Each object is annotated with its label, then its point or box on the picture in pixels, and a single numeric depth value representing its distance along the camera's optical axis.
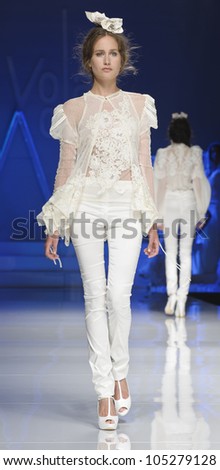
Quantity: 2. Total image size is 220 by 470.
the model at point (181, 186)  16.55
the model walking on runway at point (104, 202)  7.68
